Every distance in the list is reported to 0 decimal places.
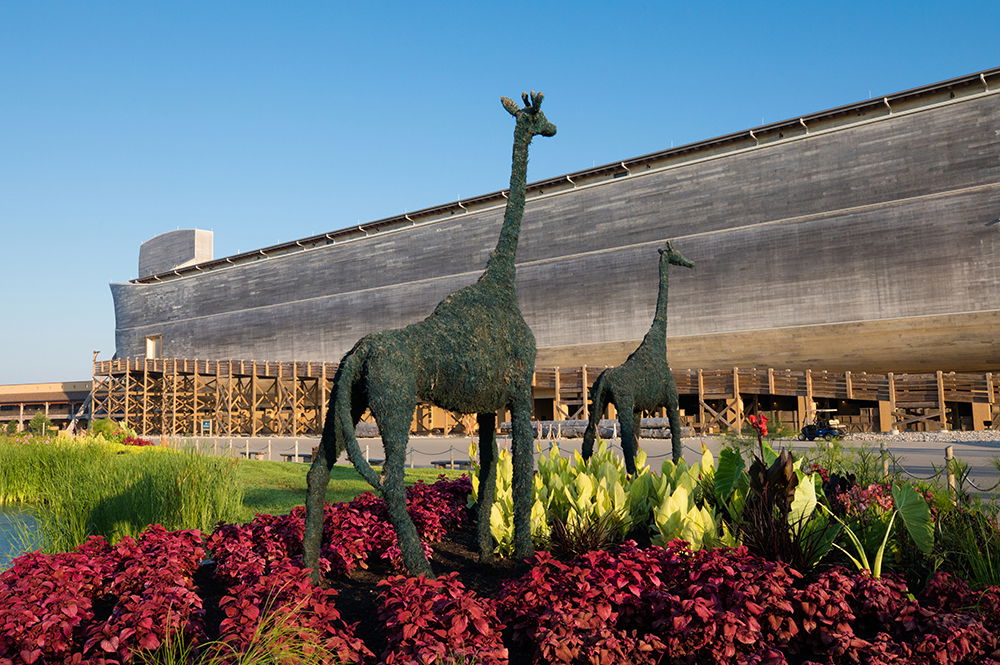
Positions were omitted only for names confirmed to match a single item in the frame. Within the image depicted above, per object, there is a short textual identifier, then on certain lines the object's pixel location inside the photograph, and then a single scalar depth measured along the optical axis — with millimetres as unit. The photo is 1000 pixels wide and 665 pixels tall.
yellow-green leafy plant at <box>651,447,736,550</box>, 5332
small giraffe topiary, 8414
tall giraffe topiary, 4766
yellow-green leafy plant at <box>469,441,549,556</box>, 6035
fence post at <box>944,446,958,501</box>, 6496
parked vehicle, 23297
